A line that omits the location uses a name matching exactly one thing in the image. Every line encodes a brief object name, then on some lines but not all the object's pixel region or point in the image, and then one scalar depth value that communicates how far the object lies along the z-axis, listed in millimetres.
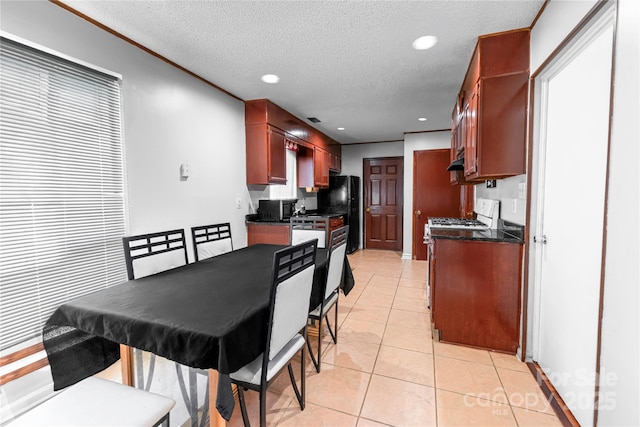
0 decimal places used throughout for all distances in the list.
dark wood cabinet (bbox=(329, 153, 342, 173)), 5789
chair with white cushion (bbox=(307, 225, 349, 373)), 2016
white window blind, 1634
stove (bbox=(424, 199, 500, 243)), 2826
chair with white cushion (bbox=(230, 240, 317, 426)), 1293
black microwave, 3811
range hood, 3077
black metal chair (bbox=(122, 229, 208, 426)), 1789
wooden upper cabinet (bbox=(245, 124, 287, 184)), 3621
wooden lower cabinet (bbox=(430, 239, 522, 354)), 2174
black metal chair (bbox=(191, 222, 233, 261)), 2504
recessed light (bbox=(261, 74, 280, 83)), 2847
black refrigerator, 5812
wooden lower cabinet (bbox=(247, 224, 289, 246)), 3662
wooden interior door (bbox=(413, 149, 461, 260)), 5246
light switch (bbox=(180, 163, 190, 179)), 2757
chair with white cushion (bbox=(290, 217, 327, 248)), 2814
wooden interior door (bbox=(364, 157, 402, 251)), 6211
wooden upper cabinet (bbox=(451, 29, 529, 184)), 2070
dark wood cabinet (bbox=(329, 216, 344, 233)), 4644
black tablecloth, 1103
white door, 1388
